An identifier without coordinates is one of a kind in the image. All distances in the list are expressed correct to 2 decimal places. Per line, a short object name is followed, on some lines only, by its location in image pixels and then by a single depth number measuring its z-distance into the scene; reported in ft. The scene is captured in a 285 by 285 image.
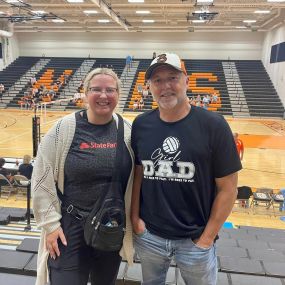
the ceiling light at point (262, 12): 57.62
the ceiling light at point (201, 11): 54.32
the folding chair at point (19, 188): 22.73
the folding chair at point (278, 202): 22.66
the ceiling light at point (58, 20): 71.25
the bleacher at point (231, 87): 69.97
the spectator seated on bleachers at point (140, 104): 69.82
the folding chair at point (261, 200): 22.49
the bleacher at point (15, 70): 83.97
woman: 6.11
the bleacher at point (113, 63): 85.91
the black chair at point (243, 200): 22.18
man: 5.79
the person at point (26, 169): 24.40
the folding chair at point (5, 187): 23.89
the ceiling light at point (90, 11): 61.68
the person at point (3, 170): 26.20
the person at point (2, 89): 77.63
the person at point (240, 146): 26.32
